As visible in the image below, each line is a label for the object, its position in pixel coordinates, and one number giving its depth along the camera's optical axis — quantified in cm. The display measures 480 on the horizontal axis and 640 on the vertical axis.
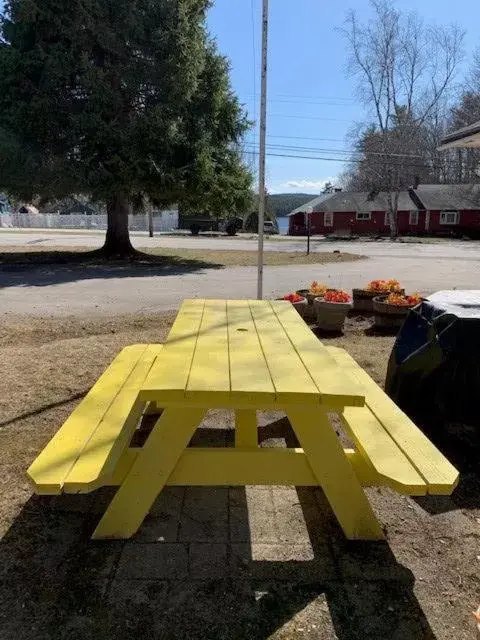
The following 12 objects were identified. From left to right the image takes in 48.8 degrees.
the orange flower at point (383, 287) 761
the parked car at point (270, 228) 4915
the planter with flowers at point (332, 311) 674
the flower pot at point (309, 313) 734
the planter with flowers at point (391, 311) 689
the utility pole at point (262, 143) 588
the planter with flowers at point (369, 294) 773
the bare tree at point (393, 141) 4222
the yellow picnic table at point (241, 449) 215
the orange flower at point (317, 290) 736
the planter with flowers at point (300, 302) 712
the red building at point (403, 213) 5066
